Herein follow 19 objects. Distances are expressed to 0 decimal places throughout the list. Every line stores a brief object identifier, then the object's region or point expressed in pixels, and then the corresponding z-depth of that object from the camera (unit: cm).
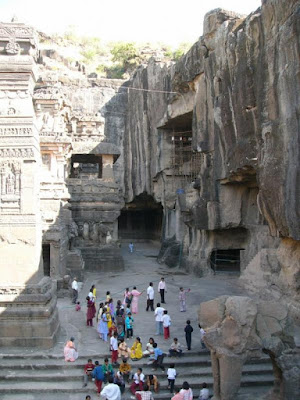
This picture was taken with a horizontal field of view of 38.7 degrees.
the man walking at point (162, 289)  1521
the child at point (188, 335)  1028
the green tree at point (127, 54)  4675
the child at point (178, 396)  762
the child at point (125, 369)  903
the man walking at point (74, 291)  1547
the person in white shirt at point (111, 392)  744
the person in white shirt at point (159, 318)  1148
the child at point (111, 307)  1223
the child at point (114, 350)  960
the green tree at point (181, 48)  4353
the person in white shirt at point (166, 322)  1118
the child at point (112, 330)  1044
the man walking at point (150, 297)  1418
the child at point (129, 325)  1127
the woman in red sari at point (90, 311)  1230
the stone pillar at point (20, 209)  1006
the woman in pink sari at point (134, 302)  1370
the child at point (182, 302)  1415
